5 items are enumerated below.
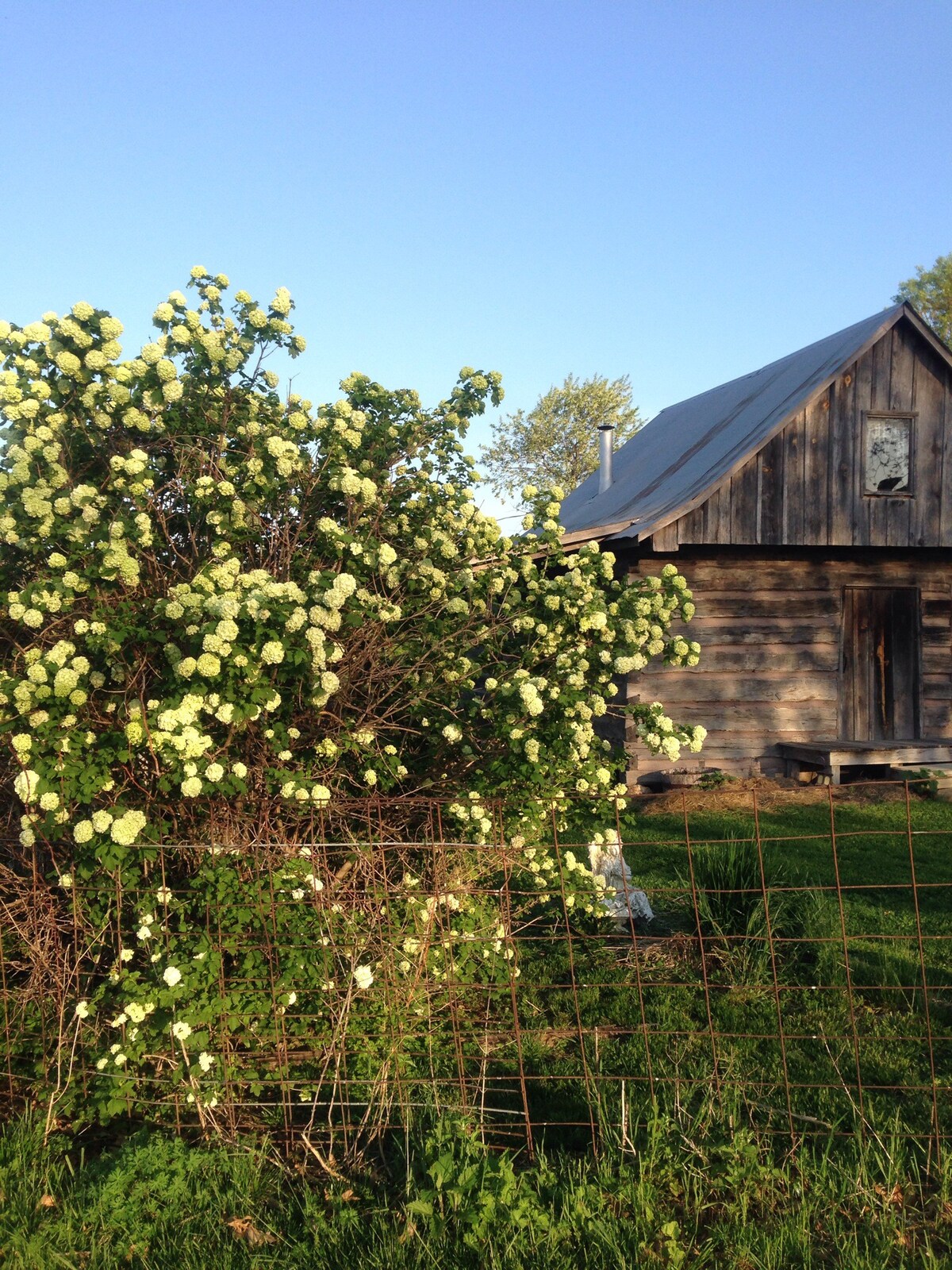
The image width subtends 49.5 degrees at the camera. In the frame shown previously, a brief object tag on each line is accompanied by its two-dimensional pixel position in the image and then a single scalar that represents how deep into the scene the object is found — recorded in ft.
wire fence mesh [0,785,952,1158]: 12.85
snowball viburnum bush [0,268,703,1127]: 12.94
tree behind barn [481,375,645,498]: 144.46
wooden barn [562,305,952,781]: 41.01
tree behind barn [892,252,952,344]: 117.60
